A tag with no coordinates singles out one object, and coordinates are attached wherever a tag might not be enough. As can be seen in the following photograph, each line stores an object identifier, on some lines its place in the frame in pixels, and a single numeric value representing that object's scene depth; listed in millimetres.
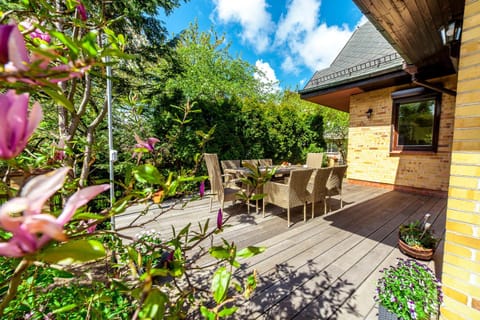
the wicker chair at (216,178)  3367
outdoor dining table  4153
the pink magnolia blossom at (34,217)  241
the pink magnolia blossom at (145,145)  801
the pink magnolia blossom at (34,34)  634
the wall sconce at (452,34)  2176
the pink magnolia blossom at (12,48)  288
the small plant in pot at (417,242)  2228
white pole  1838
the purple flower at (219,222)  756
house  1236
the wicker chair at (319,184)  3299
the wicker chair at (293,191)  3023
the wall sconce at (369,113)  5926
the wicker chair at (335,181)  3621
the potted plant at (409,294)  1271
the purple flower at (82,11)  713
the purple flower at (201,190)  1036
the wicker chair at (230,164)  4953
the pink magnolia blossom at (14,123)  290
